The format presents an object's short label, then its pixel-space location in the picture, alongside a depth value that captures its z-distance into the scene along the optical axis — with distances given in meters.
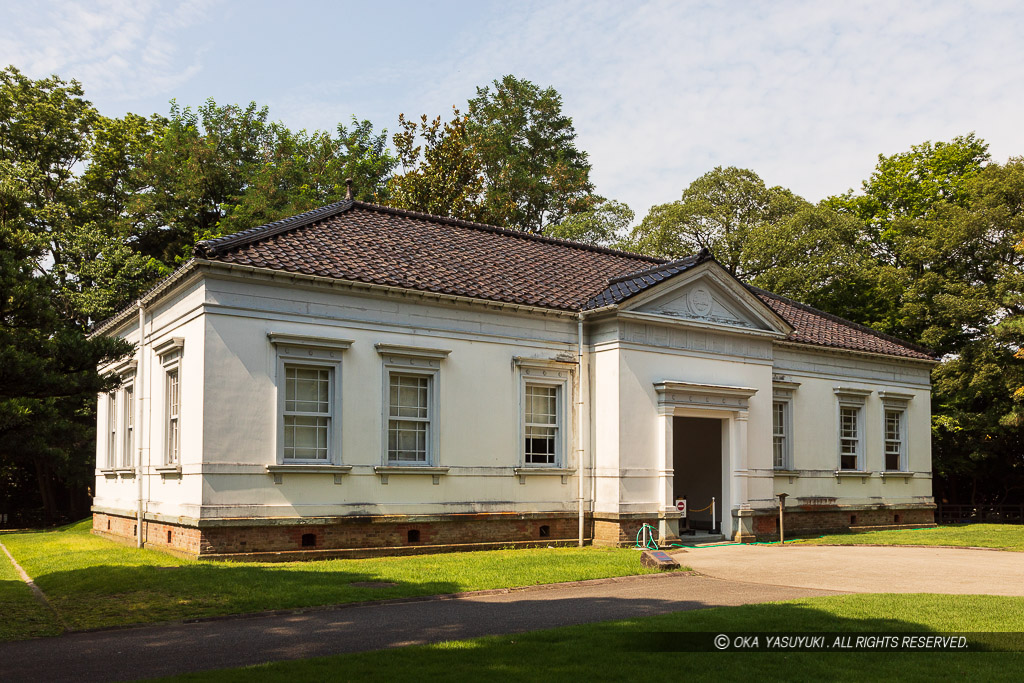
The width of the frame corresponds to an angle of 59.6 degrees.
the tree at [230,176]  39.34
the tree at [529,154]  48.94
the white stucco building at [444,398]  17.03
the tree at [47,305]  11.69
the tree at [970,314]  30.20
